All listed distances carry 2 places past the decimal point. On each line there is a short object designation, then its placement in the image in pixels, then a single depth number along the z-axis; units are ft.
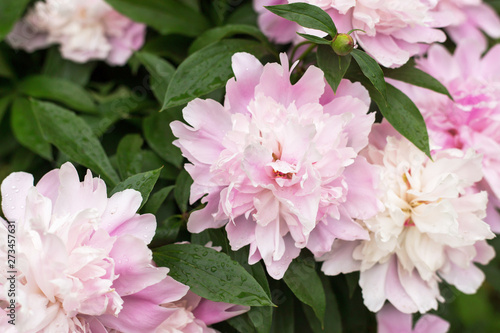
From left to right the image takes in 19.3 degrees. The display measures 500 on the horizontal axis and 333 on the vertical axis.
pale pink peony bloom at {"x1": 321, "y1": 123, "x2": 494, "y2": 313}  3.02
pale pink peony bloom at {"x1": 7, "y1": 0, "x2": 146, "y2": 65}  3.52
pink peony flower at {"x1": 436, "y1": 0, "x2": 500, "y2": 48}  3.41
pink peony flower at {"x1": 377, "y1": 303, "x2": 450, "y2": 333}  3.20
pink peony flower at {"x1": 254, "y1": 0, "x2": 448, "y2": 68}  3.02
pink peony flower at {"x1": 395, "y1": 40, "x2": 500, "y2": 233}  3.15
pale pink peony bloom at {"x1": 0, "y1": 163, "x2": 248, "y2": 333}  2.76
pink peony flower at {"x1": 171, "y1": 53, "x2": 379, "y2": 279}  2.87
